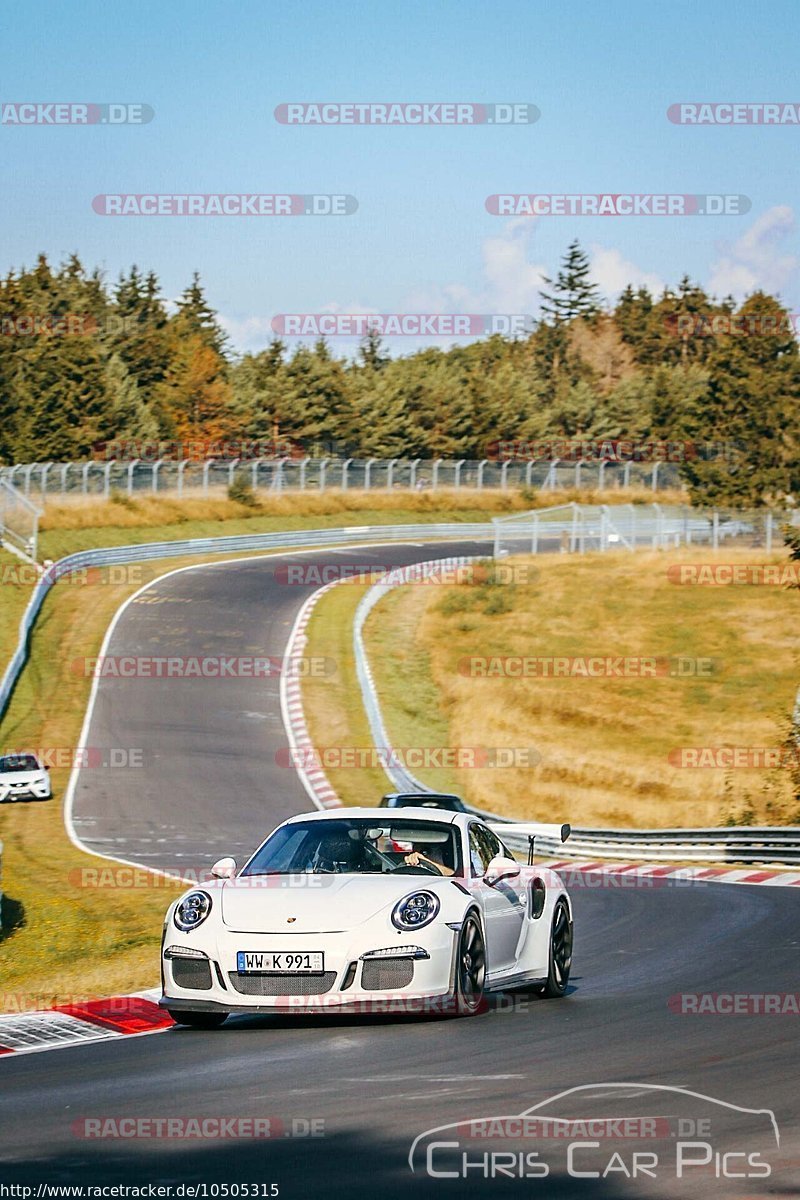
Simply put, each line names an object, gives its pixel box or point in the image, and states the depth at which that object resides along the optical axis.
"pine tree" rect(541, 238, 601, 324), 149.12
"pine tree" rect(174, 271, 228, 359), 123.12
